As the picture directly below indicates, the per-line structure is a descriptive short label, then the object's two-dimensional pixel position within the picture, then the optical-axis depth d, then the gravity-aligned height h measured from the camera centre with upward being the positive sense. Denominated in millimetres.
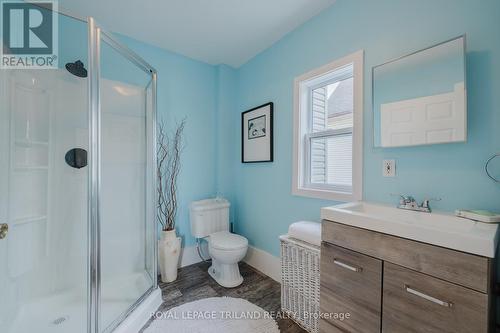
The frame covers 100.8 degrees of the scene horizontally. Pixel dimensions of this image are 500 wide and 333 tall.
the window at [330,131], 1513 +301
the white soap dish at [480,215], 916 -224
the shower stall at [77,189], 1332 -197
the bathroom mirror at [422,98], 1062 +396
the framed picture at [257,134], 2225 +360
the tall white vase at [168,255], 2084 -914
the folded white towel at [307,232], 1462 -491
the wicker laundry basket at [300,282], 1427 -860
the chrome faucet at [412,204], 1166 -223
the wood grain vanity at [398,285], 758 -521
